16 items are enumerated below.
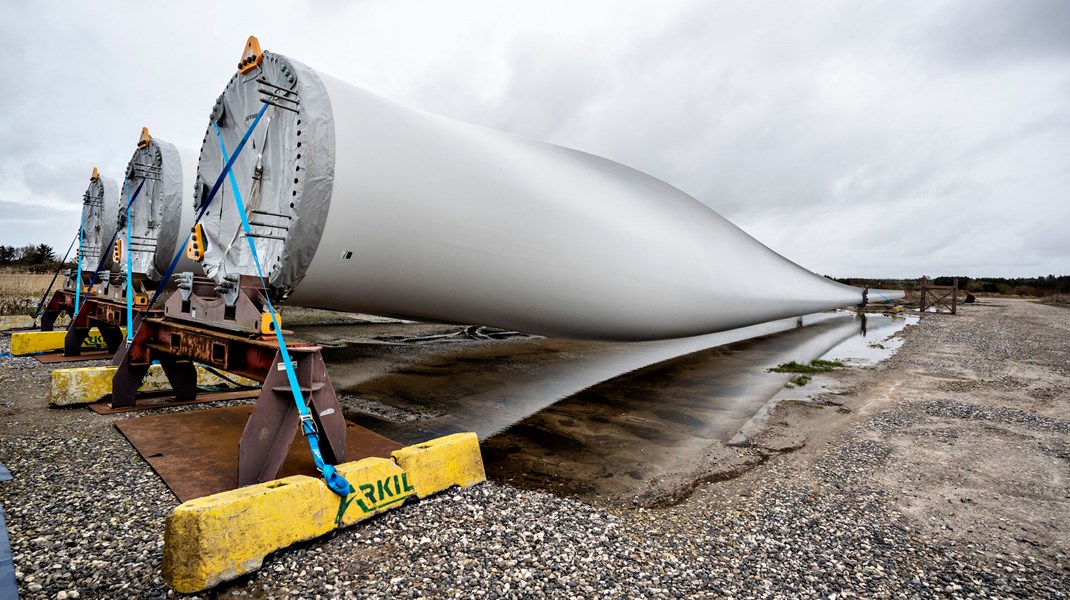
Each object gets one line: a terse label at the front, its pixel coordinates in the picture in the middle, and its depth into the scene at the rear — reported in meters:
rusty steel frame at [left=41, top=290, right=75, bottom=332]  9.88
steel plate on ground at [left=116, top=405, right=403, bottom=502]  3.76
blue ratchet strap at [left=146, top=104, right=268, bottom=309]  4.30
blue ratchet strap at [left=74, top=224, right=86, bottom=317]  8.88
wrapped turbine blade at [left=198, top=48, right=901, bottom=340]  4.22
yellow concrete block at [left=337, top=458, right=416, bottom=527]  3.12
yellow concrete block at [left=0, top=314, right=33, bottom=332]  11.52
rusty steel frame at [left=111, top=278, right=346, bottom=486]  3.44
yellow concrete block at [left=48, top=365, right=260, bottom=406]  5.49
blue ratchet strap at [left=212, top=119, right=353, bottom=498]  3.03
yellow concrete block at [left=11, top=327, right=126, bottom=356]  8.77
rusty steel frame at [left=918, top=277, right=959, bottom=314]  23.40
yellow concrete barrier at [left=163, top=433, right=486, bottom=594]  2.44
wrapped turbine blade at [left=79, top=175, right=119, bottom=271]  9.52
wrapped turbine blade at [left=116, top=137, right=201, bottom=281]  8.09
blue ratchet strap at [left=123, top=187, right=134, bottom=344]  5.57
